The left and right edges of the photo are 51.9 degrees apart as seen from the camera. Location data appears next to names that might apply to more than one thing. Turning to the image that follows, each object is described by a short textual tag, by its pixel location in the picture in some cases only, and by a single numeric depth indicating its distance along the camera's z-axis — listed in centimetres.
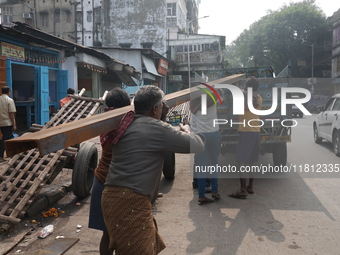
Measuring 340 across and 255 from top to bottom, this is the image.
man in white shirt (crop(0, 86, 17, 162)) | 791
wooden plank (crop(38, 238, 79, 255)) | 370
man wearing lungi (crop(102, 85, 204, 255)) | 243
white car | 954
